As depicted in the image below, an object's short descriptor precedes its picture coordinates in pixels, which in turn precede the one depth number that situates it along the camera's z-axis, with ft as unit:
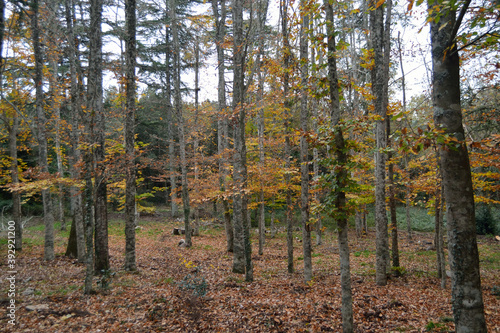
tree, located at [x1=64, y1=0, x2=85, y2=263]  28.76
